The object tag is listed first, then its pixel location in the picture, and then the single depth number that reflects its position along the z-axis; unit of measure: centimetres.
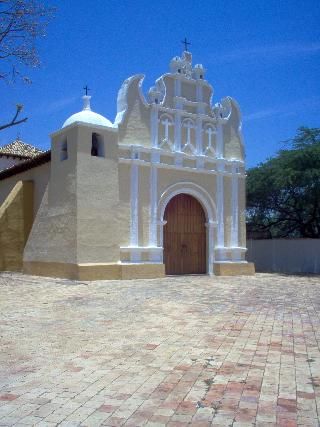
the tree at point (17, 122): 1220
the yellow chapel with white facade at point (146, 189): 1380
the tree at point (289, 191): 1966
